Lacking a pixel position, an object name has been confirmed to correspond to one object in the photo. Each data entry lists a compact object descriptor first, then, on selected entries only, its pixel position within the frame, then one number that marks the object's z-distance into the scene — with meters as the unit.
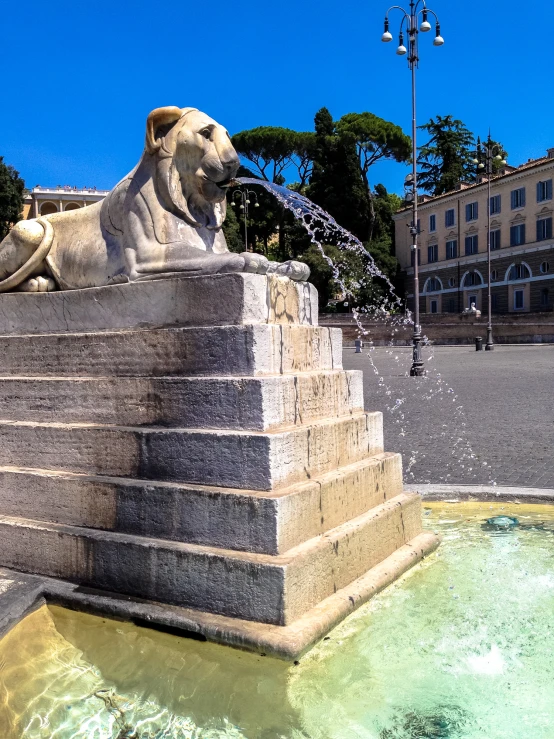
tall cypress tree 46.62
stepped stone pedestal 3.01
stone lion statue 3.74
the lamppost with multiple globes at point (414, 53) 17.66
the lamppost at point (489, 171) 28.01
